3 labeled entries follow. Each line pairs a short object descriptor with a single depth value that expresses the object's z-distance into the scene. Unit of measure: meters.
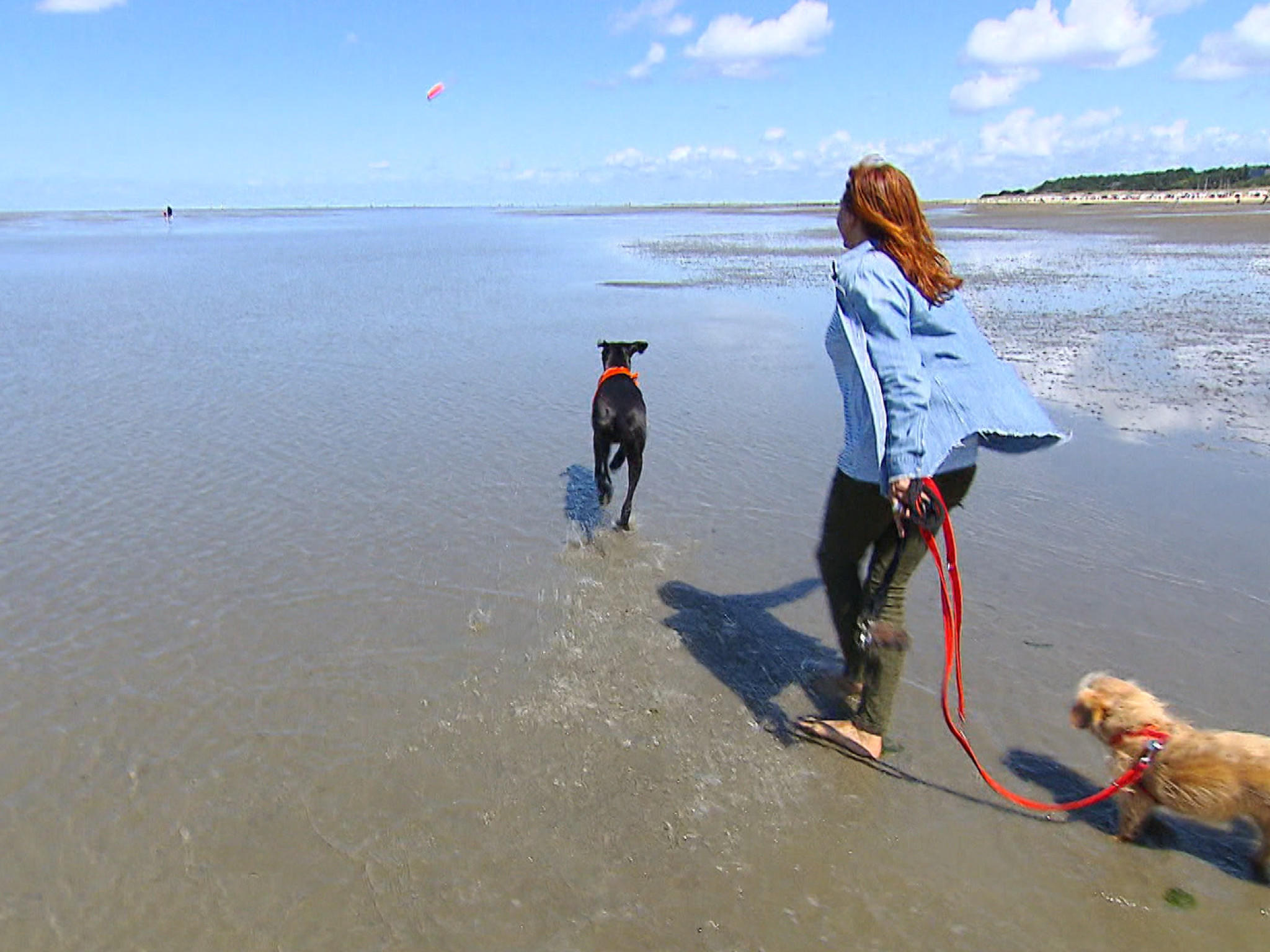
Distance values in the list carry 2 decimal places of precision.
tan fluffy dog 2.92
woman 3.13
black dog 6.14
